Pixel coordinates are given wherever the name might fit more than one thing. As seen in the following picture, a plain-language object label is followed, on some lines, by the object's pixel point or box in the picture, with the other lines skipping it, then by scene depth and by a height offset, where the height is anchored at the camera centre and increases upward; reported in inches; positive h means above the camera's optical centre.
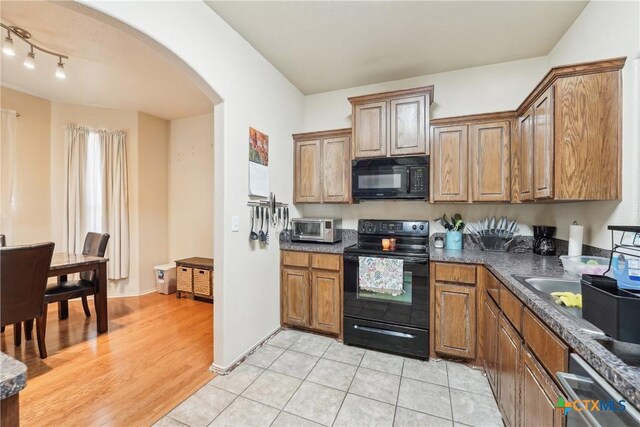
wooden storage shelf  142.4 -36.5
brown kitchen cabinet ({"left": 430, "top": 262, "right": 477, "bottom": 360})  83.3 -31.3
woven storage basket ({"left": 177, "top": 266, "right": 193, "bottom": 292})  147.4 -37.5
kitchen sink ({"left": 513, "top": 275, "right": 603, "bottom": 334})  48.6 -15.3
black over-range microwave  98.7 +13.8
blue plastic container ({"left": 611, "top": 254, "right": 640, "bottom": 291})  33.7 -8.0
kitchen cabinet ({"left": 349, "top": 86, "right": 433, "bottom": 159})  97.0 +34.9
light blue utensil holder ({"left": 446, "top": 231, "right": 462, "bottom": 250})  100.9 -10.3
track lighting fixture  83.3 +57.9
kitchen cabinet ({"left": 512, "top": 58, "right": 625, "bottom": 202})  58.9 +19.3
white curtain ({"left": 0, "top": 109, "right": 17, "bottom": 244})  122.8 +20.4
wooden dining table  99.1 -22.6
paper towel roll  70.1 -7.0
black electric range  88.1 -33.4
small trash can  158.6 -40.5
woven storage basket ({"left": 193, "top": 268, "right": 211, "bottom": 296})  142.4 -38.2
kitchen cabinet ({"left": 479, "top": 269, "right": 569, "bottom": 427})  38.6 -27.7
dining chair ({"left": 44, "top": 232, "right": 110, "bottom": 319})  98.1 -29.8
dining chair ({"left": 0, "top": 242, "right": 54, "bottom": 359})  75.9 -22.0
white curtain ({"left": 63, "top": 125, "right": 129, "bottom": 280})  143.2 +11.7
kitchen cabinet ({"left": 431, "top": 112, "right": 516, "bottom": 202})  92.0 +20.2
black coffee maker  87.0 -9.2
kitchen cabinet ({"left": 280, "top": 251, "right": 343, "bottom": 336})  101.2 -31.5
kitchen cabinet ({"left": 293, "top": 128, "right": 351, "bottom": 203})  113.4 +20.8
